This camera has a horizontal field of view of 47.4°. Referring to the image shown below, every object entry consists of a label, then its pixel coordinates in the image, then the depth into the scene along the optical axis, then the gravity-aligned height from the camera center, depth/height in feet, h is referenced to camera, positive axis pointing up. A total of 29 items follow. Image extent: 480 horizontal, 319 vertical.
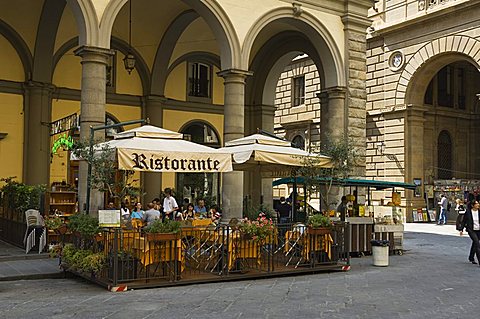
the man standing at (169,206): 49.57 -1.23
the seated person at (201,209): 52.32 -1.55
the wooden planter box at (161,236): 30.71 -2.47
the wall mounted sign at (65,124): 47.70 +6.24
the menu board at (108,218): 31.37 -1.50
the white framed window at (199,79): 69.87 +14.70
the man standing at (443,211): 93.45 -2.58
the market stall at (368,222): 46.93 -2.34
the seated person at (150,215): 40.81 -1.69
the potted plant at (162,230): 30.81 -2.14
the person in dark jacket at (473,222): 44.00 -2.07
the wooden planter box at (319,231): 37.22 -2.49
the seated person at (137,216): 39.60 -1.91
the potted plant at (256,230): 34.19 -2.27
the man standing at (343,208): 45.80 -1.13
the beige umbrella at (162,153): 32.45 +2.44
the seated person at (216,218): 44.57 -2.11
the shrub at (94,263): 30.66 -3.99
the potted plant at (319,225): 37.35 -2.09
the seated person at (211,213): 48.17 -1.82
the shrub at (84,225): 32.04 -1.98
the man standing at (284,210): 59.41 -1.73
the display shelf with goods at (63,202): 49.08 -0.96
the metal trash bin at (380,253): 41.33 -4.37
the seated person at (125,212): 42.86 -1.68
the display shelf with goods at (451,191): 95.09 +0.89
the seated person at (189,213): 48.37 -1.79
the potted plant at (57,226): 35.01 -2.22
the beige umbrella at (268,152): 38.58 +2.98
